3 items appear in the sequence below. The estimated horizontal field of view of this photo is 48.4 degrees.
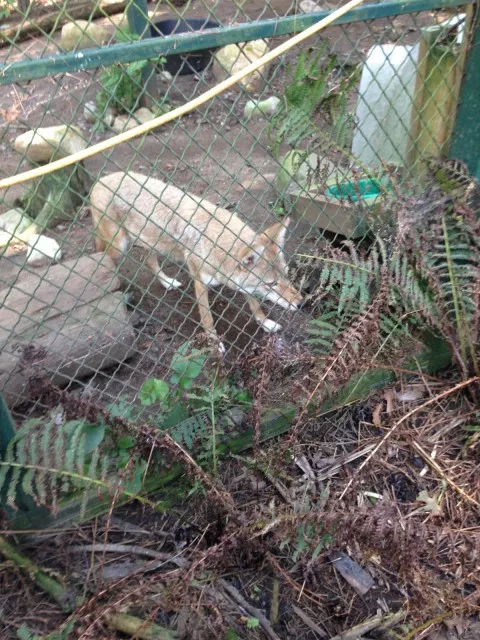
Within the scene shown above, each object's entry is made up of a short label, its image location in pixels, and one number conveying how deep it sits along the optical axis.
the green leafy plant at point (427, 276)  2.75
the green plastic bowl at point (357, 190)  2.93
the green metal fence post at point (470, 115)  2.76
